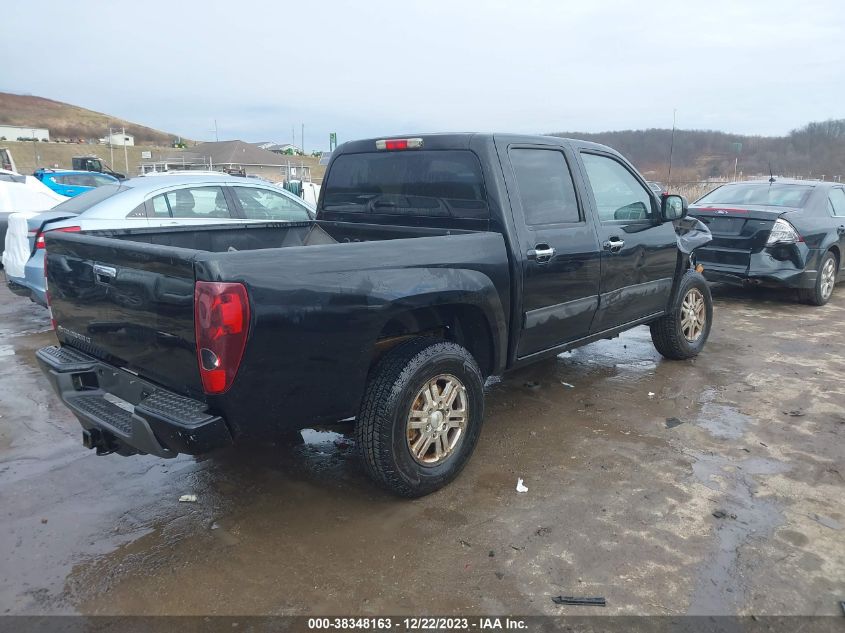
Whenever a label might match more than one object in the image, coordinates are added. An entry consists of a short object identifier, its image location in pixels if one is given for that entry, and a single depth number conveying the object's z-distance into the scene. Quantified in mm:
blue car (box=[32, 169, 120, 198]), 18094
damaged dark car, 8047
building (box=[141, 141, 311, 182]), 47875
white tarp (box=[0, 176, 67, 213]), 10180
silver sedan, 6395
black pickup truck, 2670
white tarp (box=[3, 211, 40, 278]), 6766
